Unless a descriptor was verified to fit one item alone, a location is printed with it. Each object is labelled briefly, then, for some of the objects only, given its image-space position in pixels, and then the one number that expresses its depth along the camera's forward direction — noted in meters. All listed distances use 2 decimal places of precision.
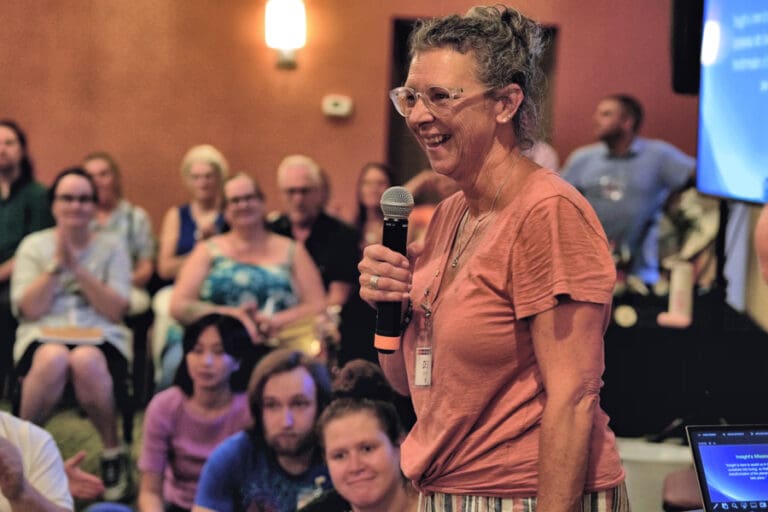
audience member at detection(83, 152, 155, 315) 9.55
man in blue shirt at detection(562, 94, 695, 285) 10.53
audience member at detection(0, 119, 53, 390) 7.61
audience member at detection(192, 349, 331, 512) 6.10
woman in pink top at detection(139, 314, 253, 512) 6.69
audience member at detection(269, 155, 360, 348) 8.23
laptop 3.99
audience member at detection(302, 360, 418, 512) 5.63
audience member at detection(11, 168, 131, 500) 7.15
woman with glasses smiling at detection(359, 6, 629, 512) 2.86
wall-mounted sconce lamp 11.49
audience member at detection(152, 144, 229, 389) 9.53
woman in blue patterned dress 7.62
